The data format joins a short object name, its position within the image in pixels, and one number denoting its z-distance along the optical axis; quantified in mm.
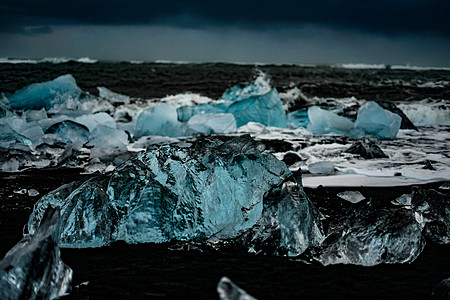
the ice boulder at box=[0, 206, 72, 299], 1516
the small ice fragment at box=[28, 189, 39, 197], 3109
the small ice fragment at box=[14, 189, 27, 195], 3159
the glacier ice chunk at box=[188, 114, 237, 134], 6363
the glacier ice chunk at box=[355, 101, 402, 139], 5875
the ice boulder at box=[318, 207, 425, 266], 2008
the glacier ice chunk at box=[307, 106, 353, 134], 6406
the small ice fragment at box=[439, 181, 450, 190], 3297
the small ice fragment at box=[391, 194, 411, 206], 2898
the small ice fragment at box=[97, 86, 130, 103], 10096
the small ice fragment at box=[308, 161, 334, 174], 3828
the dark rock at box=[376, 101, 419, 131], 6582
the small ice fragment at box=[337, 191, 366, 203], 2982
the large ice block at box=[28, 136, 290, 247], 2270
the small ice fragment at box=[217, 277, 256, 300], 1217
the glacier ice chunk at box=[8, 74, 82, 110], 7997
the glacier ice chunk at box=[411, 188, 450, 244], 2291
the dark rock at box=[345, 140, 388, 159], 4469
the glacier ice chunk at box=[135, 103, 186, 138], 6121
